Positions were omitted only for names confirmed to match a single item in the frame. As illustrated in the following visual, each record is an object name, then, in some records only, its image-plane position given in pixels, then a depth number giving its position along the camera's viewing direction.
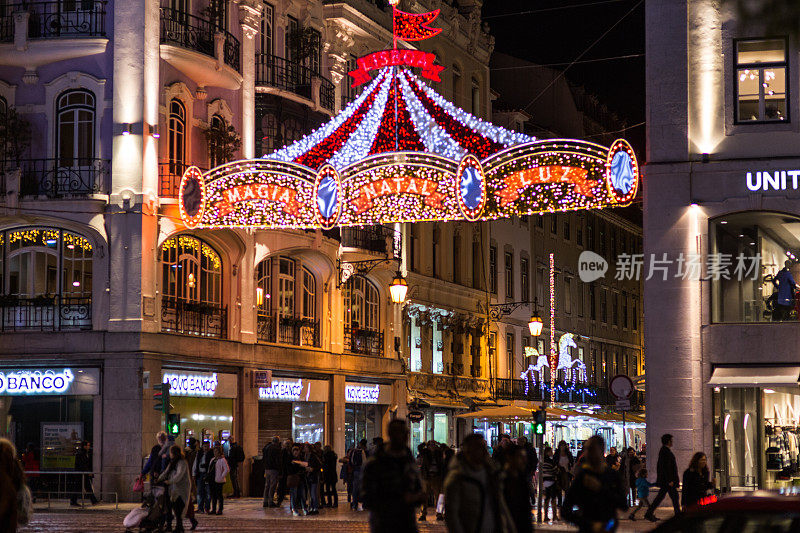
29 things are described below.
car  8.95
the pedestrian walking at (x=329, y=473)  34.06
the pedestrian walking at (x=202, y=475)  31.83
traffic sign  26.17
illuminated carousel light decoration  26.64
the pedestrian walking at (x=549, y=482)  29.85
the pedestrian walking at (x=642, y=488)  27.64
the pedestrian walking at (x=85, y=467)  32.53
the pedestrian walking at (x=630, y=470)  35.44
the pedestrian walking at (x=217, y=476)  30.84
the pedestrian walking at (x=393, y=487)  12.60
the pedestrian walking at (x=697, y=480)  20.41
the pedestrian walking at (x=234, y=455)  34.84
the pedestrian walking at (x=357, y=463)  33.09
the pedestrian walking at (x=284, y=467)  31.64
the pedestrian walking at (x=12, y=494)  11.90
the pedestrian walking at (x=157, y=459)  25.64
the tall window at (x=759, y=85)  27.31
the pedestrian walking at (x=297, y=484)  30.48
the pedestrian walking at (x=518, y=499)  13.63
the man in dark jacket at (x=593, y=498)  12.56
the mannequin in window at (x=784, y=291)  27.16
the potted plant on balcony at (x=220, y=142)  37.12
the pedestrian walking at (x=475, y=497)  11.80
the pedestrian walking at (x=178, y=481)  22.80
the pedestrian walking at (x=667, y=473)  24.06
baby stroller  22.36
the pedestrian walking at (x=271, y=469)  32.78
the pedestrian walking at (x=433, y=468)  31.73
